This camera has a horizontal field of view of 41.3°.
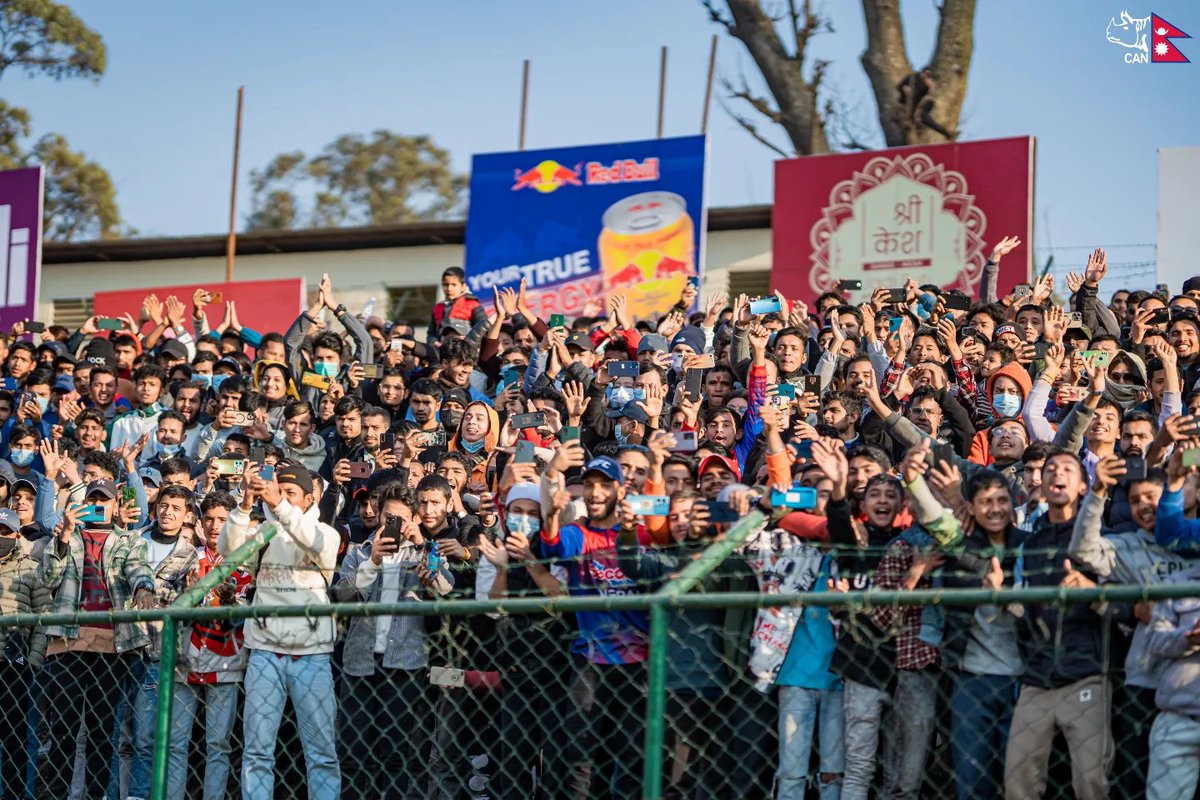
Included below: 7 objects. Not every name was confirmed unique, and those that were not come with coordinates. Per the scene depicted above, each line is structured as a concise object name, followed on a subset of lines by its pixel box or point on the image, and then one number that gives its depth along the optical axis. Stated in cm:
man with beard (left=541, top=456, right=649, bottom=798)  657
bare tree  2162
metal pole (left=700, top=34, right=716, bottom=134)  2264
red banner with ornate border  1566
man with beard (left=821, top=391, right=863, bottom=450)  944
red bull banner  1664
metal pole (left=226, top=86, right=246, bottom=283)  2173
